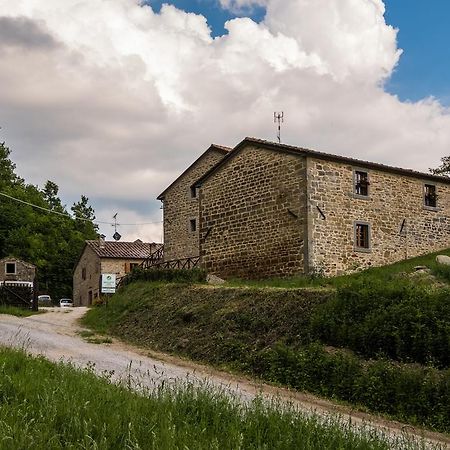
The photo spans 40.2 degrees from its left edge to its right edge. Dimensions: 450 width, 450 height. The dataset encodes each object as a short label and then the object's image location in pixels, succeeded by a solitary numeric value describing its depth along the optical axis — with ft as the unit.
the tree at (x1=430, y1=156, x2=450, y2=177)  151.23
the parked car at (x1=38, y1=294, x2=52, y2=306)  164.90
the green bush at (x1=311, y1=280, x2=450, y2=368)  41.32
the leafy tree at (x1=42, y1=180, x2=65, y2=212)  245.86
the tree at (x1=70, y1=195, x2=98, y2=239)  250.57
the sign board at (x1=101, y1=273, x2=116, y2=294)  92.43
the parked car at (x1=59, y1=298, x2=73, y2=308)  166.51
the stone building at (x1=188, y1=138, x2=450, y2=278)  82.02
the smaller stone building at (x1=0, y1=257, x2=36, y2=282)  175.42
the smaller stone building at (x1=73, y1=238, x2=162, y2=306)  167.32
